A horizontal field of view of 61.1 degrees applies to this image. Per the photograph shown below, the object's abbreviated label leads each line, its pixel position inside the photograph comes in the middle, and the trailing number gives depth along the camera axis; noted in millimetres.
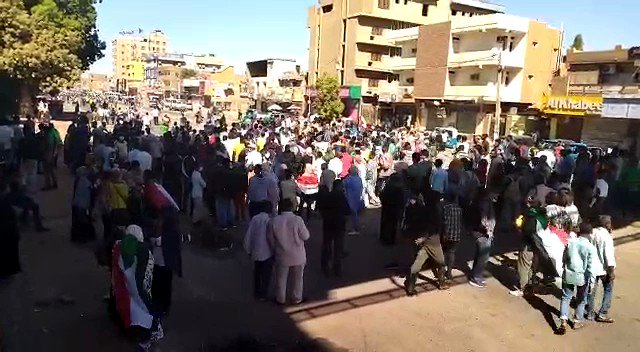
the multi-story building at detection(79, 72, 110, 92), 150225
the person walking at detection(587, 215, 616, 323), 6430
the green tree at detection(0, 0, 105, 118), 24672
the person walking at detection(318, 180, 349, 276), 7555
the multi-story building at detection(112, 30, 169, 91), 174500
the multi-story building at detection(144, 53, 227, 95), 101750
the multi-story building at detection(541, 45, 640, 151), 31531
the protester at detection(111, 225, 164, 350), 4746
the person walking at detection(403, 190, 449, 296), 7215
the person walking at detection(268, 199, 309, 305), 6465
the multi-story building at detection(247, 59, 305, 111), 63700
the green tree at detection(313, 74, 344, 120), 48375
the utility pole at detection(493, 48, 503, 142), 34375
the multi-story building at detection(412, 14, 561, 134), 37688
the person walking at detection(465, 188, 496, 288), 7789
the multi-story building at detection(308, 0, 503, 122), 51344
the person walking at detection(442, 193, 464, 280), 7445
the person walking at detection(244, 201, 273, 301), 6625
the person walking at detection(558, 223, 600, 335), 6219
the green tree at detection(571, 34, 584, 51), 63772
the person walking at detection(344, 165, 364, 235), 9672
